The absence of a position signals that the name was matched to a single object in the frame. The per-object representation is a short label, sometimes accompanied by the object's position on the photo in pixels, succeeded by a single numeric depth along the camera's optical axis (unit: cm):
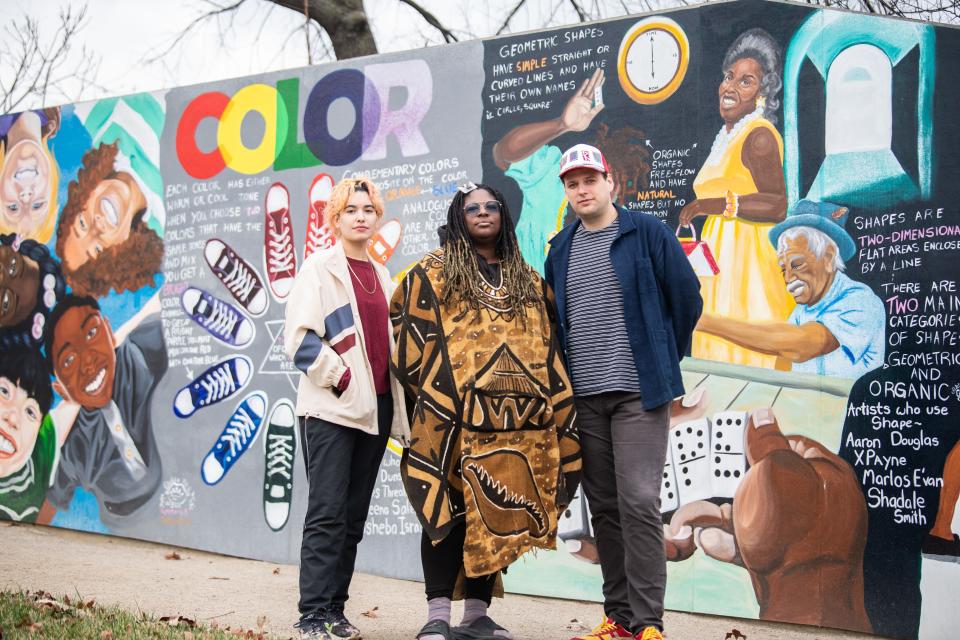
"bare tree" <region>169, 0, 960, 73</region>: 1239
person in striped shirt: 433
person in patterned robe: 436
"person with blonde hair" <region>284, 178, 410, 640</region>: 458
